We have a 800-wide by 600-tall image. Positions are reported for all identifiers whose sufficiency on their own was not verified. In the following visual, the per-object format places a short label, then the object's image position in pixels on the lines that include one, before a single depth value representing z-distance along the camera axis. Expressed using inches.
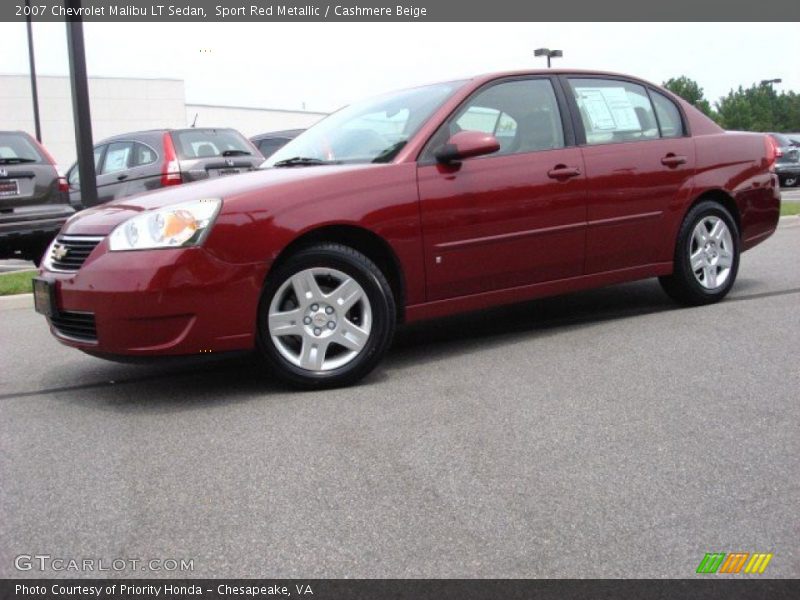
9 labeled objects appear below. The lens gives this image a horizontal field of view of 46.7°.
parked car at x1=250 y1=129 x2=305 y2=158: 618.7
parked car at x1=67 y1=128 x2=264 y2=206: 439.5
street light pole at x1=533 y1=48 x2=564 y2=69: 1321.9
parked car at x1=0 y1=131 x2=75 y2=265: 369.7
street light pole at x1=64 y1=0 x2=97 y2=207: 343.3
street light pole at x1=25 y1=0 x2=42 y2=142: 934.6
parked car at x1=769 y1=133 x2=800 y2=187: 960.9
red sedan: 170.2
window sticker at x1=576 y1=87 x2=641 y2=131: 229.3
